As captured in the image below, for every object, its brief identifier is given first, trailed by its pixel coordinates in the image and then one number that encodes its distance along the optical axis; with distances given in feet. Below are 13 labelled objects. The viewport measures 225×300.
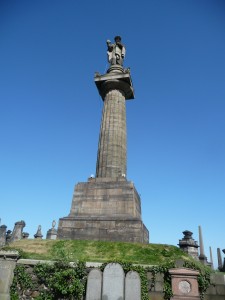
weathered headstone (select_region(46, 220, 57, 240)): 83.35
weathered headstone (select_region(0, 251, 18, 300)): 26.22
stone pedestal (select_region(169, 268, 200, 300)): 25.16
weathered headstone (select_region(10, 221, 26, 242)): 69.00
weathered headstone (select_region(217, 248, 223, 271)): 123.65
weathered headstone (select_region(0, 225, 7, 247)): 73.56
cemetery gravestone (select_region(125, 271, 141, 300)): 24.44
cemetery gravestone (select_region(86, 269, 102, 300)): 24.62
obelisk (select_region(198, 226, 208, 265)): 78.89
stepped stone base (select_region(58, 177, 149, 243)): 38.32
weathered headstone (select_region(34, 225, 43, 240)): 87.04
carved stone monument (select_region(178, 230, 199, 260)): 65.77
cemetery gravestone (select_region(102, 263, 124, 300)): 24.34
